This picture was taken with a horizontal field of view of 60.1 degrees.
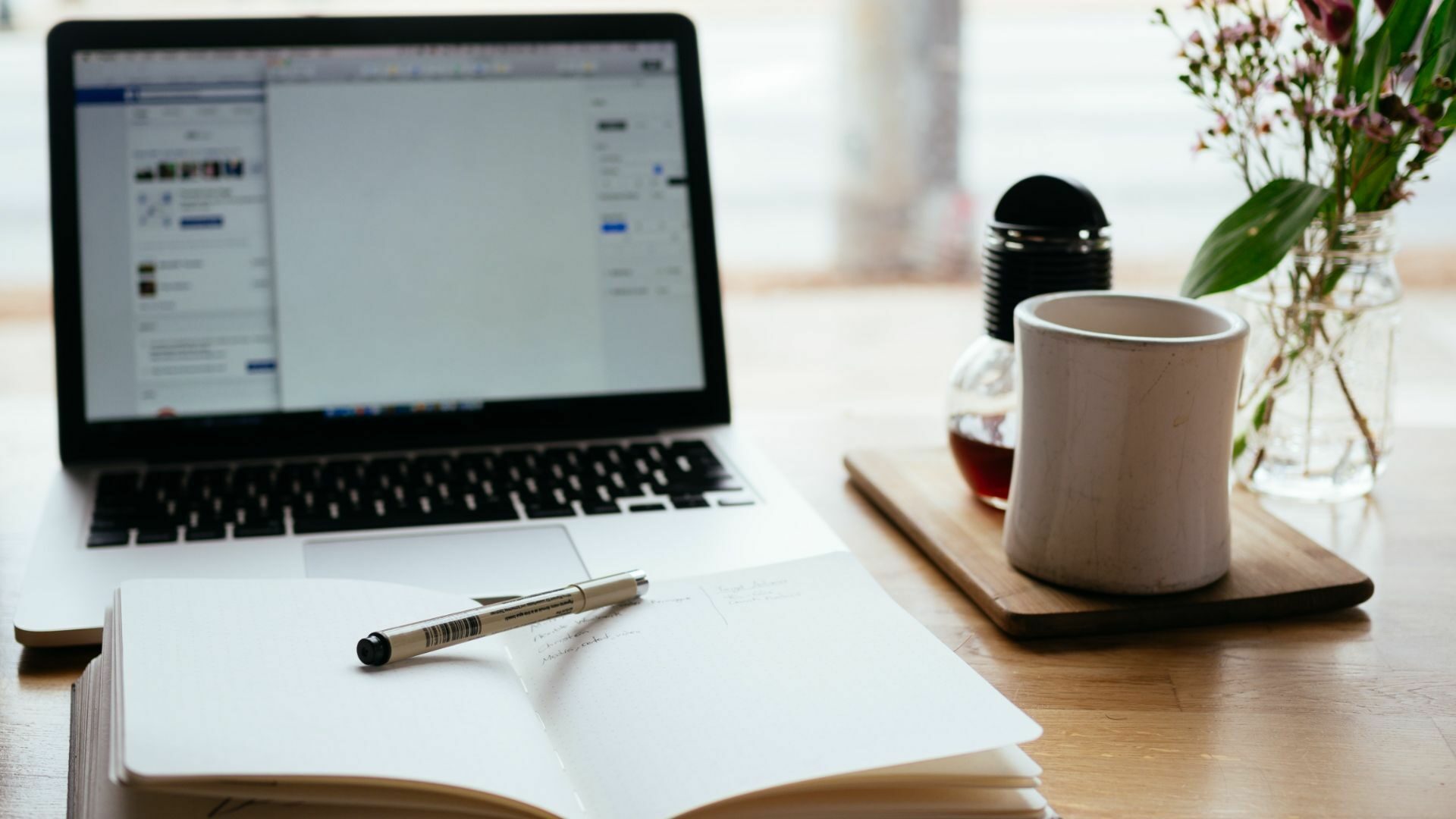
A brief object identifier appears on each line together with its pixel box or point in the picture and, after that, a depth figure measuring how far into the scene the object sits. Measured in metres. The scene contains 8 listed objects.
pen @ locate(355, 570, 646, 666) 0.53
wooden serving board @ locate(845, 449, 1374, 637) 0.66
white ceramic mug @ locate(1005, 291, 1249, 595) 0.63
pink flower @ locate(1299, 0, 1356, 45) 0.69
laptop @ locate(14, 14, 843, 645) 0.86
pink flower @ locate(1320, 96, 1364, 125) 0.71
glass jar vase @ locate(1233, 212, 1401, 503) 0.80
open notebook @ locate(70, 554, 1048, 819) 0.44
